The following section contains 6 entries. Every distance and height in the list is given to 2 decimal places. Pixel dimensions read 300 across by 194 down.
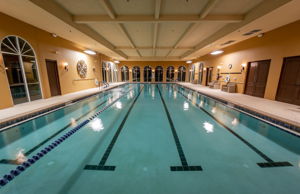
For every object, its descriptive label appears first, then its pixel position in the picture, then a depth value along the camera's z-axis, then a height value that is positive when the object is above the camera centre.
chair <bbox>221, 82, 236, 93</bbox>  7.01 -0.67
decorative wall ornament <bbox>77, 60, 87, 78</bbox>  7.43 +0.38
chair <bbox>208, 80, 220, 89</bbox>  8.66 -0.67
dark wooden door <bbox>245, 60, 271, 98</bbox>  5.38 -0.11
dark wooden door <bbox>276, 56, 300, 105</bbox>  4.17 -0.22
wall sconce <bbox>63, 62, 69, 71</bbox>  6.24 +0.42
